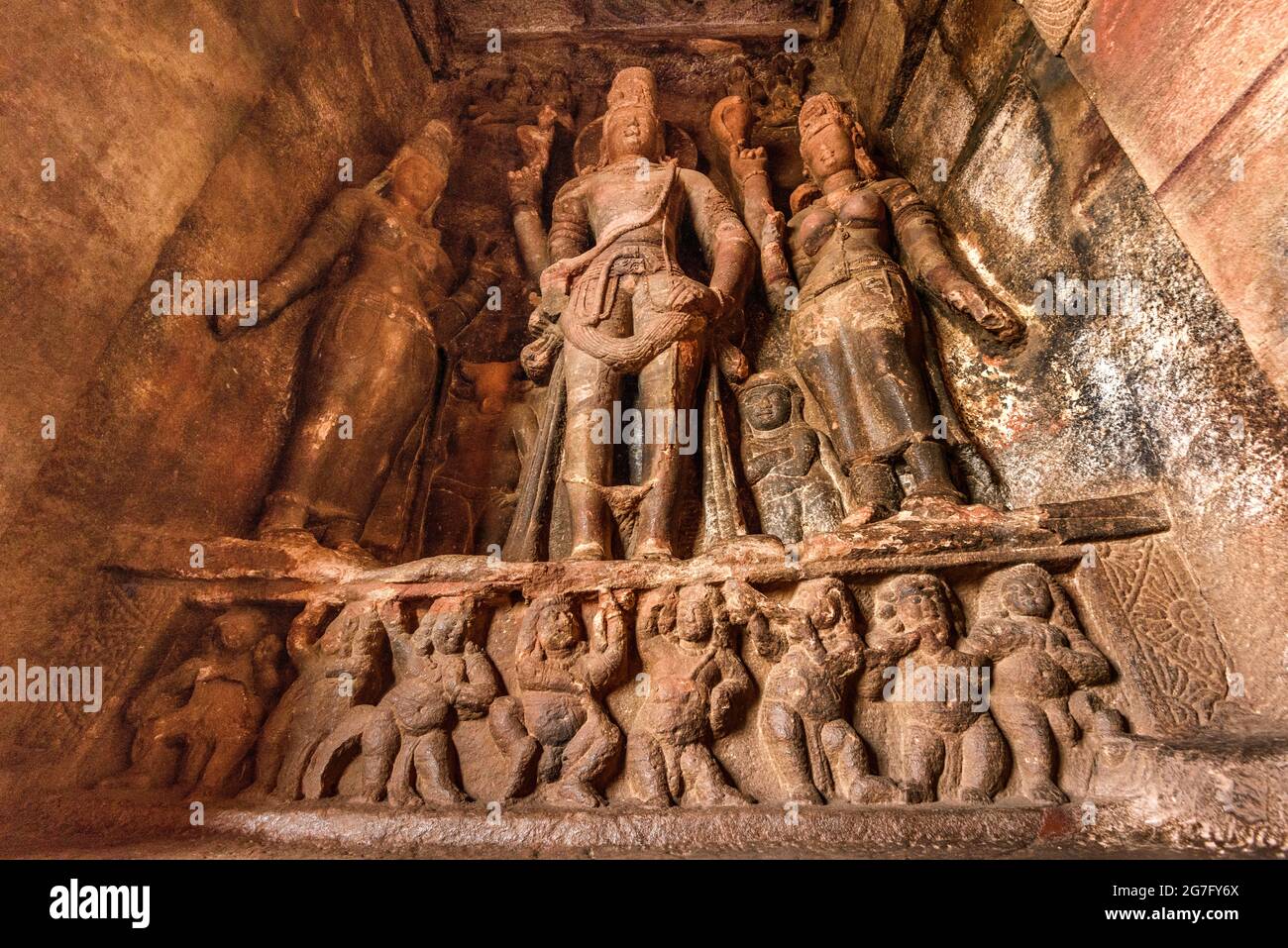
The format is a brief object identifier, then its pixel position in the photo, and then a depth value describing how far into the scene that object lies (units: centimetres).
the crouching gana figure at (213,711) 263
